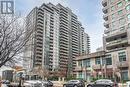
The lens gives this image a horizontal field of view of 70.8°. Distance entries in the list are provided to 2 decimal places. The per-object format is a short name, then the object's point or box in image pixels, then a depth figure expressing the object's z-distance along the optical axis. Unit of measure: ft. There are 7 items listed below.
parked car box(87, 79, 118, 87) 35.72
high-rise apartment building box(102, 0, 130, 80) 65.28
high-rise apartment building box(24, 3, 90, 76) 153.63
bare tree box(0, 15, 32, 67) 26.35
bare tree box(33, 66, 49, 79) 117.11
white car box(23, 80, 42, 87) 40.76
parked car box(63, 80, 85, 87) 44.45
